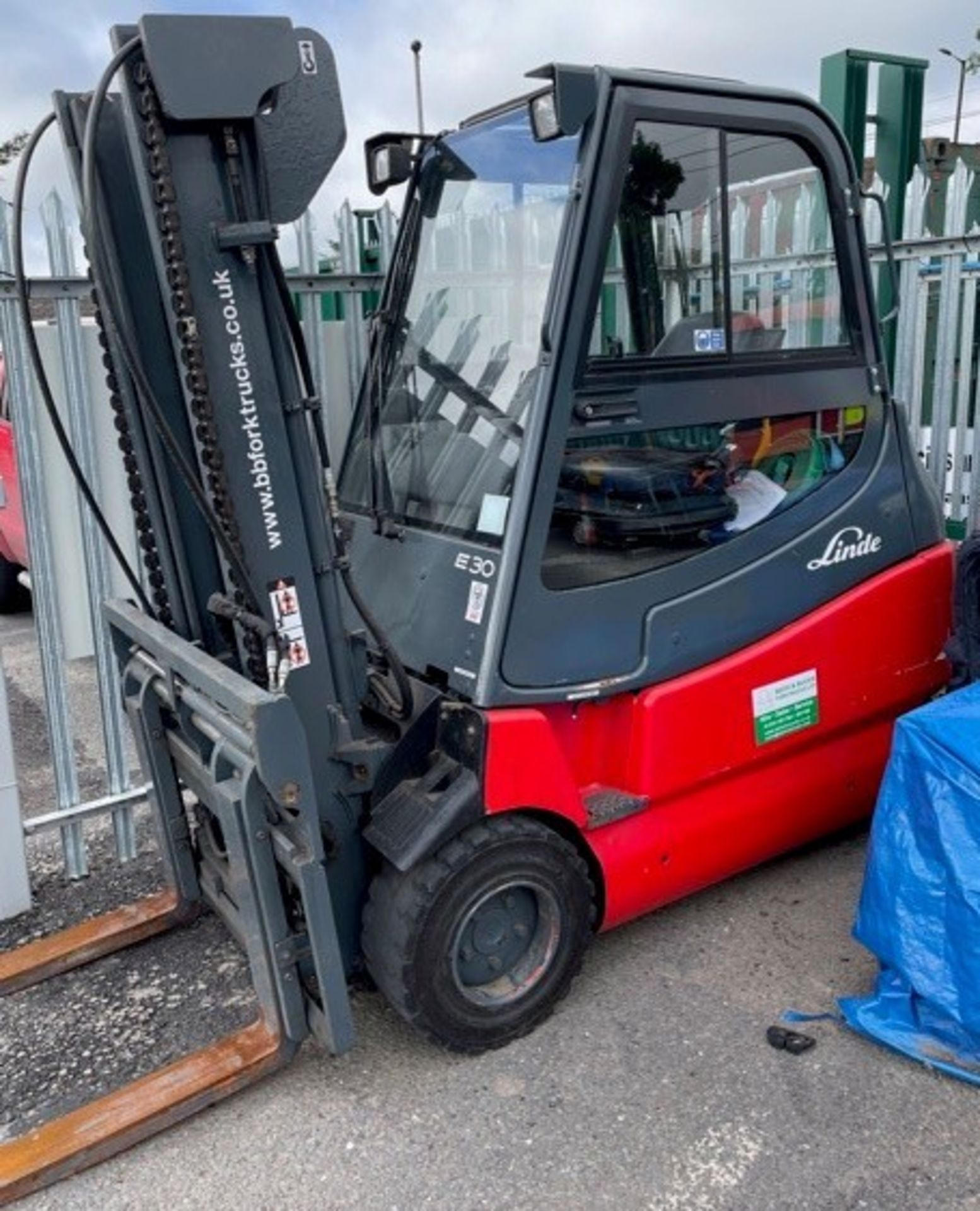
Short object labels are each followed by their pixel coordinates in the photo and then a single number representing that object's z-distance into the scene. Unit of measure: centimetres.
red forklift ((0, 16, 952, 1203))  223
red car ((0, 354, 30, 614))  505
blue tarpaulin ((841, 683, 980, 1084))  240
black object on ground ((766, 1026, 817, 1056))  259
